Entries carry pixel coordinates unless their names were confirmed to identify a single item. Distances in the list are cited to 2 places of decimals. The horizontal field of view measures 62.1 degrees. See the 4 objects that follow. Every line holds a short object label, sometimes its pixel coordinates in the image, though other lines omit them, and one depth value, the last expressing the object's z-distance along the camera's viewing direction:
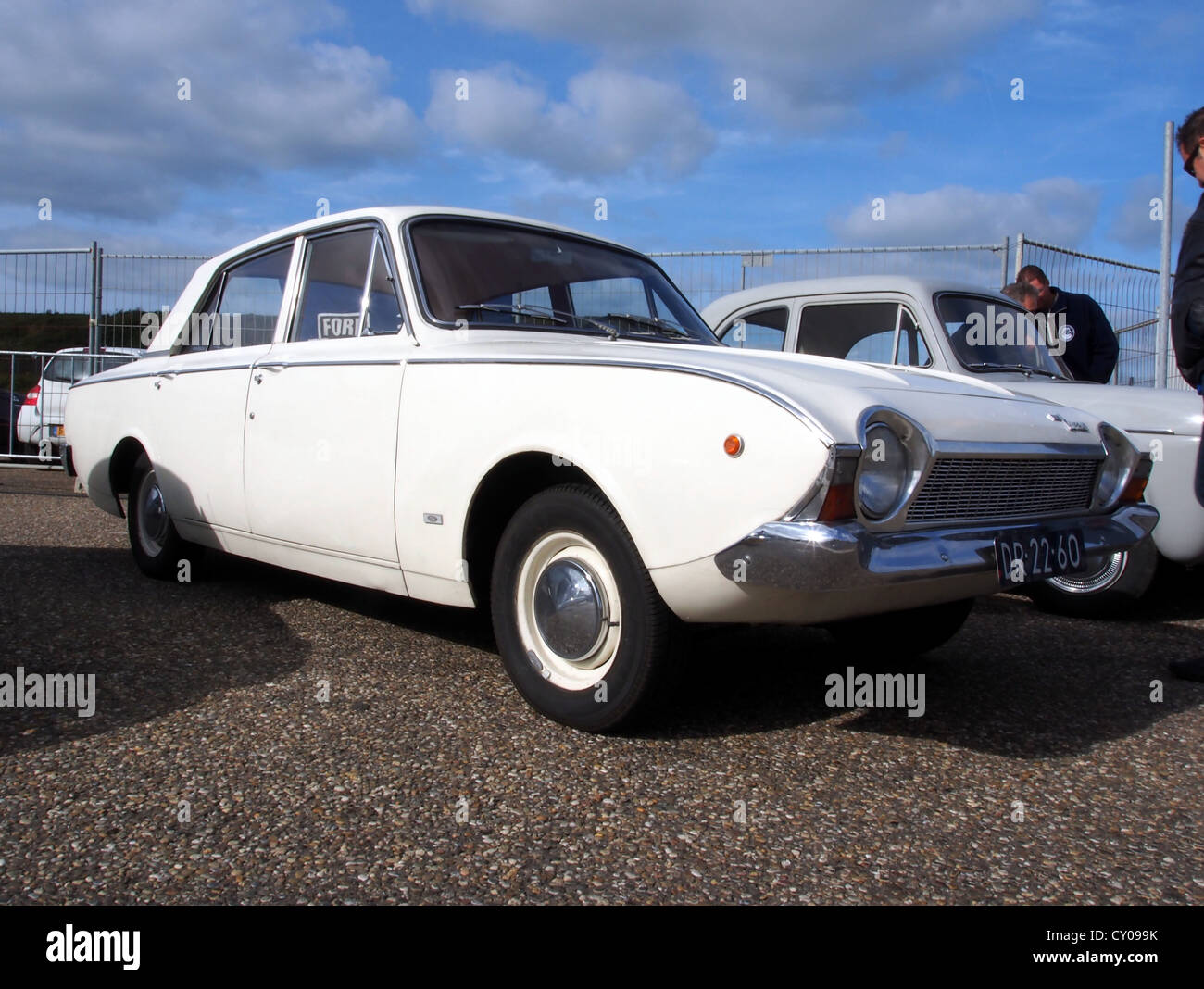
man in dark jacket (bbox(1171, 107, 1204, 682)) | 3.70
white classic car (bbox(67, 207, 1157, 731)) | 2.45
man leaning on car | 6.46
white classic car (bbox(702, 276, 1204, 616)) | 4.61
